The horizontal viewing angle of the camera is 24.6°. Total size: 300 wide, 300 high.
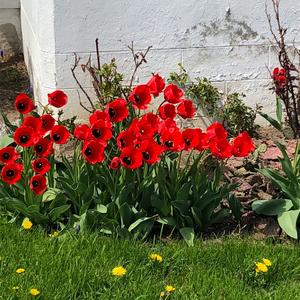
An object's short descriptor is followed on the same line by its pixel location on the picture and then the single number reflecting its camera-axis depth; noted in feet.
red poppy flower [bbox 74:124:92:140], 12.55
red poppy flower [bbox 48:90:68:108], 13.24
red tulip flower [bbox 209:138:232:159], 12.30
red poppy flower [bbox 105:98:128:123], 12.63
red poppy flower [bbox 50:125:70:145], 12.57
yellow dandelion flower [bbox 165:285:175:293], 10.84
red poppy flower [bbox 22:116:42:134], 12.69
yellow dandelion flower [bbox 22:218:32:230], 12.71
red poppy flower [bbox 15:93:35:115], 12.86
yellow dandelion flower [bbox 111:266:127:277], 11.06
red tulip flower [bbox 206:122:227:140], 12.54
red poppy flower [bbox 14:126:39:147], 12.38
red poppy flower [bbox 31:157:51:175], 12.41
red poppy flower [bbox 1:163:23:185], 12.44
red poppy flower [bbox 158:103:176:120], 13.07
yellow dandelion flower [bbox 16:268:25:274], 11.19
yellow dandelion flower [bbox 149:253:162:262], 11.80
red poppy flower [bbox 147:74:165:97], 13.30
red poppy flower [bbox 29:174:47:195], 12.38
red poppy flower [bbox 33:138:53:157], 12.49
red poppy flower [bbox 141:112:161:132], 12.85
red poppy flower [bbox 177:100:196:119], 12.91
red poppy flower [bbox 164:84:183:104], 13.09
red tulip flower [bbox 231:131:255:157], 12.47
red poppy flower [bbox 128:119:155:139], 12.52
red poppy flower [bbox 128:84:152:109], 12.91
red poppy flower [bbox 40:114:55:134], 12.85
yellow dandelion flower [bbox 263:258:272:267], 11.68
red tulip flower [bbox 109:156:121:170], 12.37
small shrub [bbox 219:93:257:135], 17.63
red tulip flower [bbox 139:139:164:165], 12.19
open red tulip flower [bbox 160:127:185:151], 12.28
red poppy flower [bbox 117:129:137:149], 12.32
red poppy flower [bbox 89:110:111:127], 12.67
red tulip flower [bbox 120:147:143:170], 12.12
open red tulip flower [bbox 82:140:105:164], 12.21
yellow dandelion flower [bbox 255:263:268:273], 11.49
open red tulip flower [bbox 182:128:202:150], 12.45
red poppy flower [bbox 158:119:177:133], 12.58
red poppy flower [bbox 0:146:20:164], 12.57
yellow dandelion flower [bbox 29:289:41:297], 10.43
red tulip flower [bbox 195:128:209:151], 12.54
